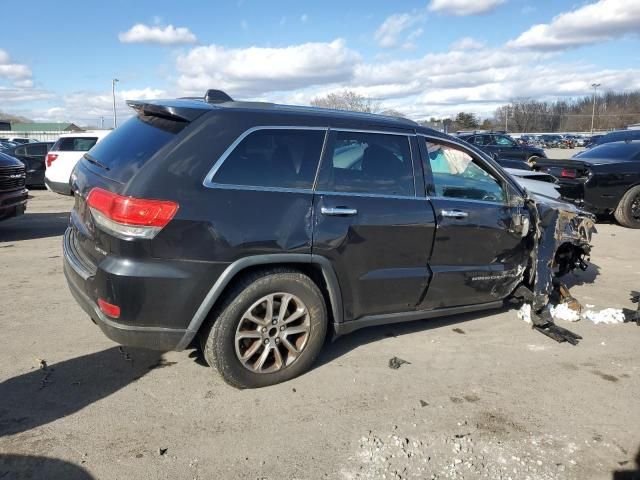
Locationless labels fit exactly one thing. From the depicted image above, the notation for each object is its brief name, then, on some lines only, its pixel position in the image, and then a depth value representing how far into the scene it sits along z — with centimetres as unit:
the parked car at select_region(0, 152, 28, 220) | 745
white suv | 1298
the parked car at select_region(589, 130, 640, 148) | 1775
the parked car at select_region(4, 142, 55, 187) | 1605
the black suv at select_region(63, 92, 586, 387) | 314
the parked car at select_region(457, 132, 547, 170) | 2139
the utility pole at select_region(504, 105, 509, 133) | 10849
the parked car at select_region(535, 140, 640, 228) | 988
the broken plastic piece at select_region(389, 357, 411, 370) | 400
